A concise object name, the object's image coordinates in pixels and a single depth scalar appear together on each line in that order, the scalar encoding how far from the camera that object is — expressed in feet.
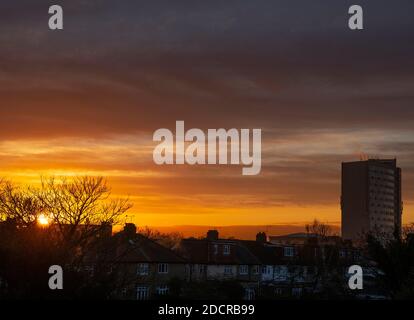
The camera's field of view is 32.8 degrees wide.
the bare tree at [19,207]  162.40
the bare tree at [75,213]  158.20
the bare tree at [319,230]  318.24
